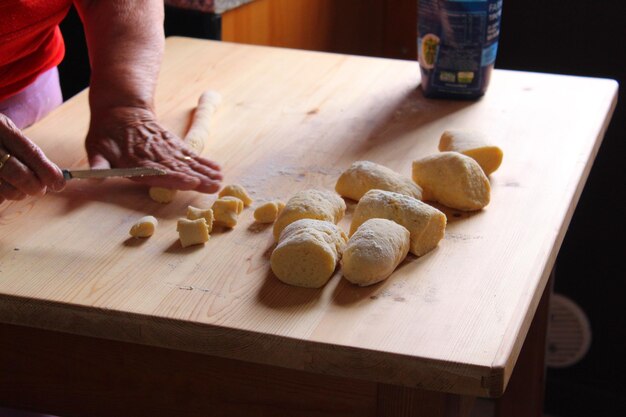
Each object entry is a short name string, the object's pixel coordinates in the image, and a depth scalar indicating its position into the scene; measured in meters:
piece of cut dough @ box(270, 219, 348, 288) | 1.52
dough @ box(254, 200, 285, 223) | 1.66
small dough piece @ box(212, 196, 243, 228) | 1.65
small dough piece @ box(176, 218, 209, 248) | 1.60
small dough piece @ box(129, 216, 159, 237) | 1.62
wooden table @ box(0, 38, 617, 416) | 1.44
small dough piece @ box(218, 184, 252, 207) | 1.71
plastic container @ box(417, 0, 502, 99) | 1.96
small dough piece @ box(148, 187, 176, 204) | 1.73
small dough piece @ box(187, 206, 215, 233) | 1.64
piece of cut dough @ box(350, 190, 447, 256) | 1.58
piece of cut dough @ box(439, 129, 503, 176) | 1.77
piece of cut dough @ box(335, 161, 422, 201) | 1.69
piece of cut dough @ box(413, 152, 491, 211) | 1.67
